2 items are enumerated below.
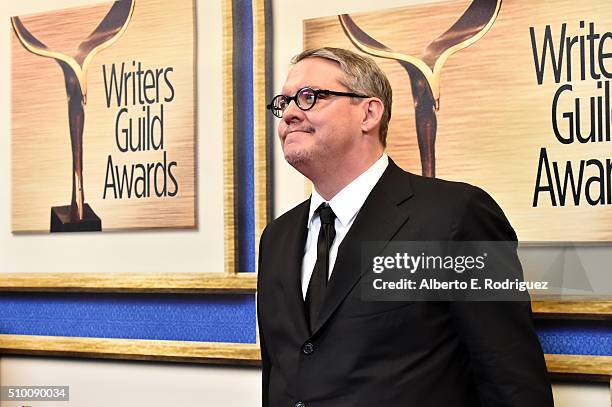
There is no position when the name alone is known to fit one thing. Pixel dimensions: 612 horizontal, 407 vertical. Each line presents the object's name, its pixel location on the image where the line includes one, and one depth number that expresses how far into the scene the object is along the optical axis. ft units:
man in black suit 5.38
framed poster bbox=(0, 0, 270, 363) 7.52
